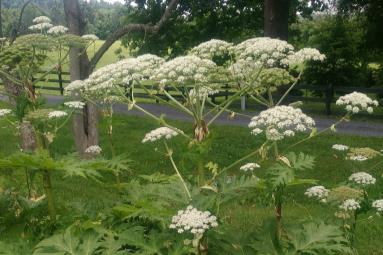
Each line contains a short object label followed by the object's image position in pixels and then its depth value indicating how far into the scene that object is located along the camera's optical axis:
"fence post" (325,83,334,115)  24.17
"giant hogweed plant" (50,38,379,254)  3.37
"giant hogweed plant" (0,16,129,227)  3.56
